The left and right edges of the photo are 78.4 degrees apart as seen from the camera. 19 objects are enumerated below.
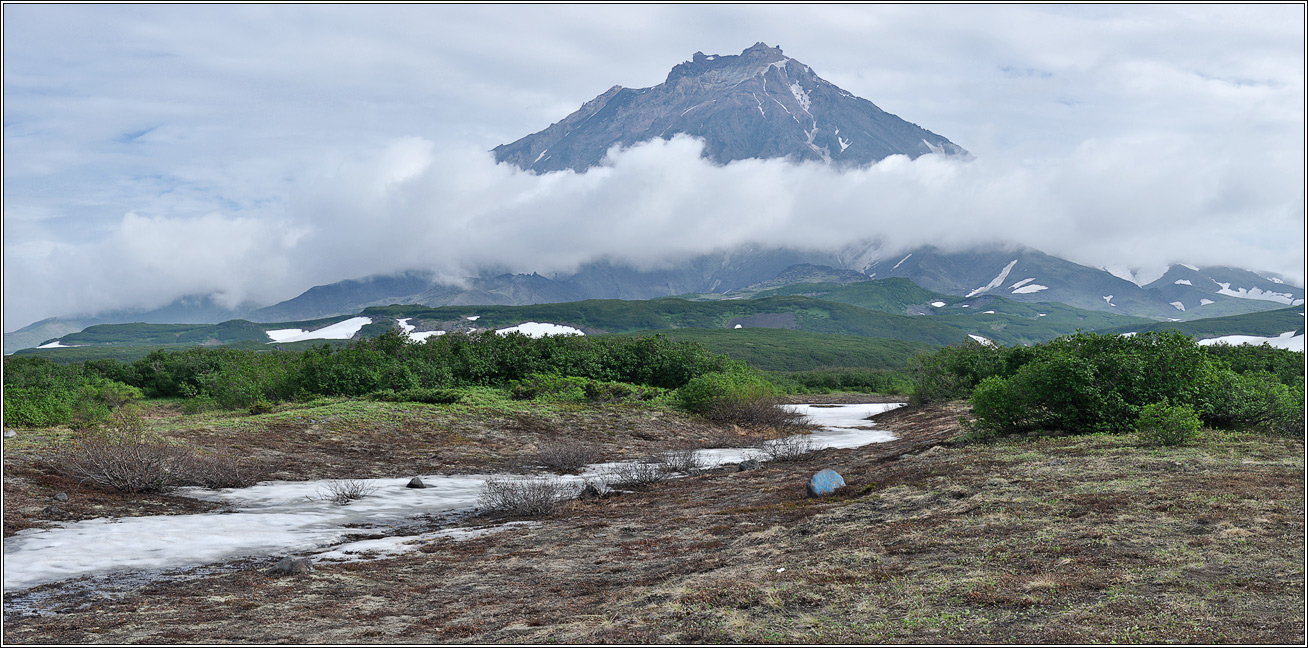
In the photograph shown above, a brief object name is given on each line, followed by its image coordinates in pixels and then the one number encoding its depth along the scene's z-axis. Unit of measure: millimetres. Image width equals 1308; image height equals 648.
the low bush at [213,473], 20000
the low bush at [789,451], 27562
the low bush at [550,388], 42938
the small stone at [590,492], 20672
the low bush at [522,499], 17797
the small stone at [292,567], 12070
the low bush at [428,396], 38125
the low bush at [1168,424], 18484
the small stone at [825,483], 17578
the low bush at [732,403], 42031
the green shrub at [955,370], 48438
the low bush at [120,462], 18438
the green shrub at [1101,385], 21500
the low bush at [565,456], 26578
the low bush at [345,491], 19109
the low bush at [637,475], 22734
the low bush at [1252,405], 20078
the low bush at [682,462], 25781
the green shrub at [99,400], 25703
